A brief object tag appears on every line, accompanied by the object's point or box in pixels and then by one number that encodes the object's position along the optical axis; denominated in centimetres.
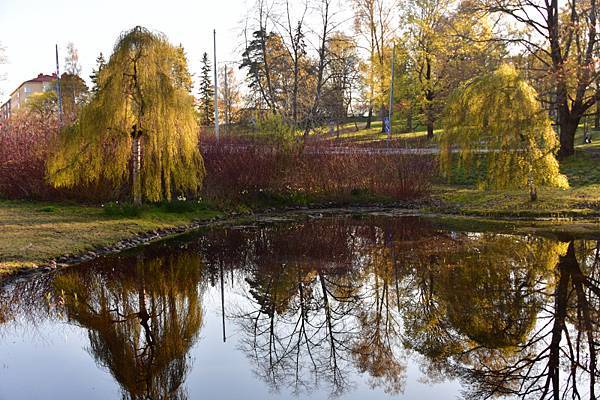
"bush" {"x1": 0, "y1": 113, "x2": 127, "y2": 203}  1750
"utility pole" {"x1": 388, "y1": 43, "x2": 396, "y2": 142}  3177
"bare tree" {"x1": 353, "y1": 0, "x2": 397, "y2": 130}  3775
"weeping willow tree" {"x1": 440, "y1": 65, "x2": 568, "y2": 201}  1694
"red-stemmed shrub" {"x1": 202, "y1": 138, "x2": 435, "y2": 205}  1936
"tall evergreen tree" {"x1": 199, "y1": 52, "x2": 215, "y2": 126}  5256
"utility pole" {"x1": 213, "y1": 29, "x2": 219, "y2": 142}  2573
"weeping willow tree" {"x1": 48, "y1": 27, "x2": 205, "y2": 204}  1530
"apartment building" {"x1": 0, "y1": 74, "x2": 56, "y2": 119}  7888
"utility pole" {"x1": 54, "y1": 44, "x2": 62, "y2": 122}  2873
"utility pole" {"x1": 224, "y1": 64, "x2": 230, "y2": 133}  4581
